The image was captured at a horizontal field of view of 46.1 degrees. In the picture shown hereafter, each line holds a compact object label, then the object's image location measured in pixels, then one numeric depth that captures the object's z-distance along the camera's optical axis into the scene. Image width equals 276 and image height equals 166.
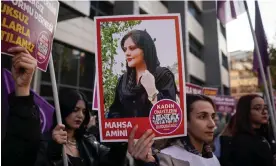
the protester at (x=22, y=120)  1.52
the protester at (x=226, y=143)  2.90
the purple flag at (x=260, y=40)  3.97
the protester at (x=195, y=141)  1.94
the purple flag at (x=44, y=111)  3.43
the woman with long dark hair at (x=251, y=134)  2.68
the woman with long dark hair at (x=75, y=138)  2.19
